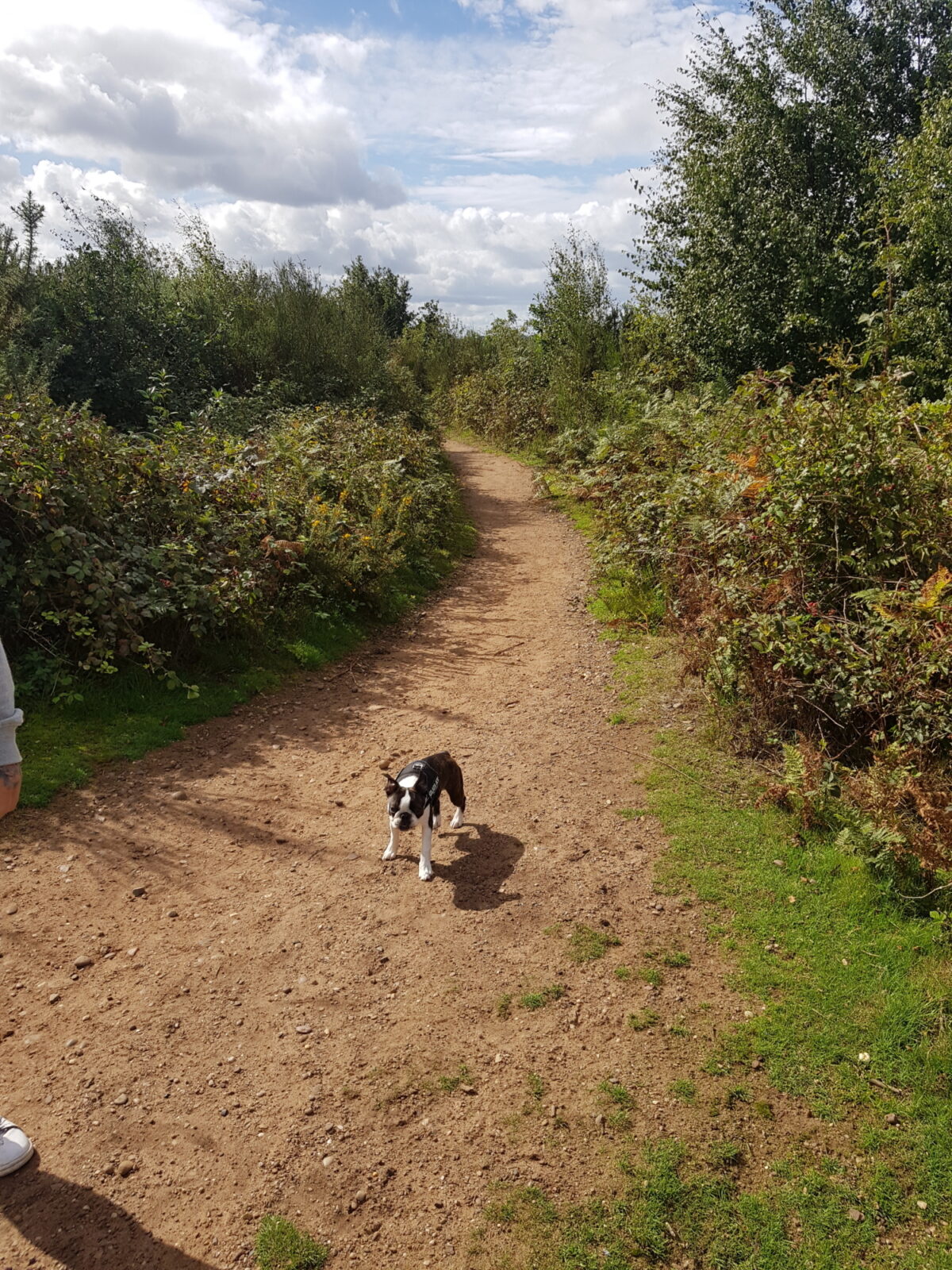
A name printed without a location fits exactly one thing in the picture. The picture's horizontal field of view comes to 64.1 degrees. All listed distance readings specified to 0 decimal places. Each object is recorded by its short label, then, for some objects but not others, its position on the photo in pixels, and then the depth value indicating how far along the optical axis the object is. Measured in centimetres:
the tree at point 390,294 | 3500
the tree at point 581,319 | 2106
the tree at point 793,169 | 1365
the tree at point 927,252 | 1031
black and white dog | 461
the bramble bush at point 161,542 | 668
